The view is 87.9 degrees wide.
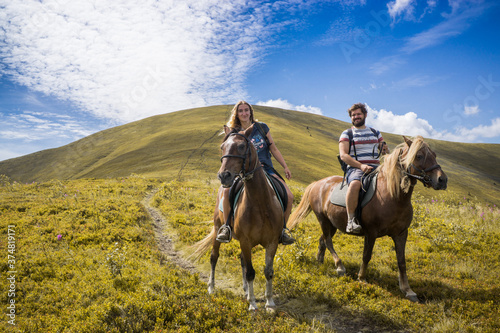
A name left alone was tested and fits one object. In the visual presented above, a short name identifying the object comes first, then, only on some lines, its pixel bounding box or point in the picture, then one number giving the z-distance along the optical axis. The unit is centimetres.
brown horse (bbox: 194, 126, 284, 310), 449
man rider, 609
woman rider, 575
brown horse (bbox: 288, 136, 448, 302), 524
